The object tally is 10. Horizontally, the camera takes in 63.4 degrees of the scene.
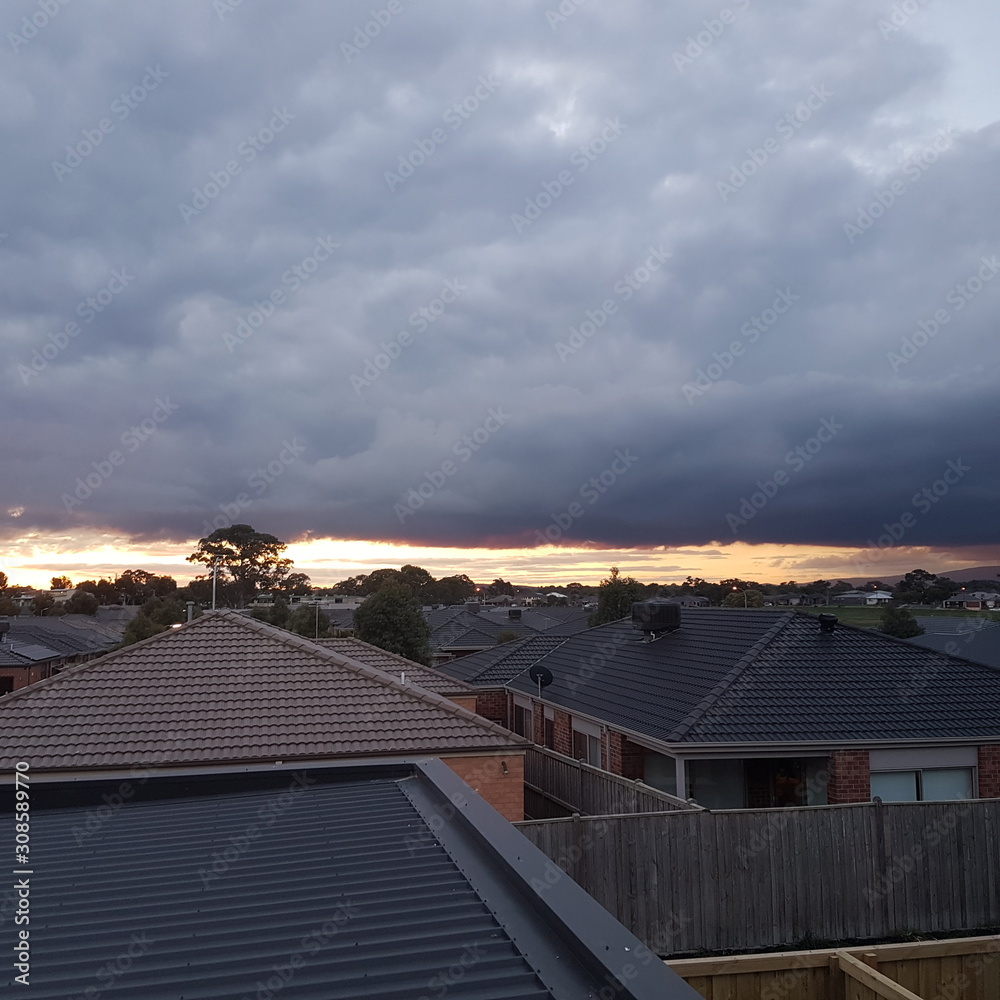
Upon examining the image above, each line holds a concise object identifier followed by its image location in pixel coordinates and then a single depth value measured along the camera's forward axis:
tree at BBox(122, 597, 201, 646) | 51.38
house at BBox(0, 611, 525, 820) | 11.00
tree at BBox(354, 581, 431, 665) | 38.91
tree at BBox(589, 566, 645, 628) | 47.03
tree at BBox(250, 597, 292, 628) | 58.48
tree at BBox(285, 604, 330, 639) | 50.27
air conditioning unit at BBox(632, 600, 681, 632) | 21.20
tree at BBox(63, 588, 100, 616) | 95.38
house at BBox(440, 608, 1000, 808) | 14.26
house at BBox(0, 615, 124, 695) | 42.66
